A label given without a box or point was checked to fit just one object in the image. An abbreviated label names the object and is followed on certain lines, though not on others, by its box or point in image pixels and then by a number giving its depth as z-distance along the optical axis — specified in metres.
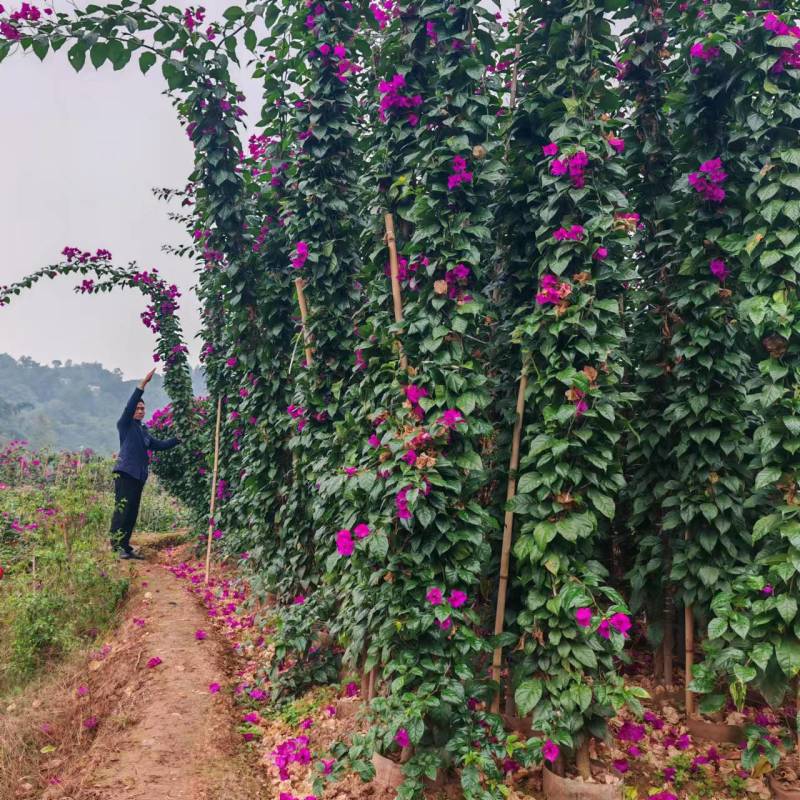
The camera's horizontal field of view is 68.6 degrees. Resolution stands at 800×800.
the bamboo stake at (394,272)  2.78
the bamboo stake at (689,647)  2.85
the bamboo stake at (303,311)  3.61
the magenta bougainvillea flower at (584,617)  2.30
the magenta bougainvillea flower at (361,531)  2.53
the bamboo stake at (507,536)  2.67
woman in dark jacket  5.98
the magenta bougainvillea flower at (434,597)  2.40
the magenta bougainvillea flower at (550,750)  2.30
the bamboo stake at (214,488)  5.56
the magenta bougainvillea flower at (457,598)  2.42
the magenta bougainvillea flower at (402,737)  2.33
